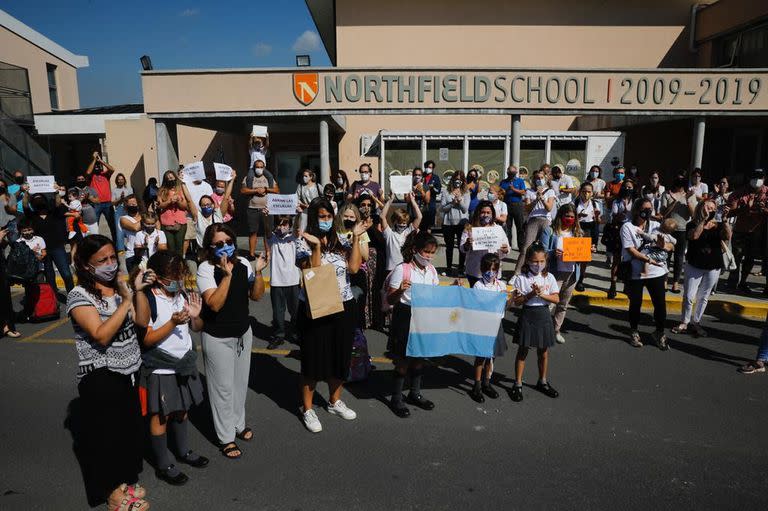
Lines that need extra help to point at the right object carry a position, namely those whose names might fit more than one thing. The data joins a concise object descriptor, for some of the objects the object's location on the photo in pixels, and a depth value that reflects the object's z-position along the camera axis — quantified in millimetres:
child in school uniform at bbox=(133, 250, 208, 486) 3553
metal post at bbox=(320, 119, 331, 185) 11914
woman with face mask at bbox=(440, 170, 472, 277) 9898
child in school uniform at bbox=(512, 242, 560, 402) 5164
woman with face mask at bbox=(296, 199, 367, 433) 4484
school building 11344
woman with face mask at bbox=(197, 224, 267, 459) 3875
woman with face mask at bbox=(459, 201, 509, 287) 6527
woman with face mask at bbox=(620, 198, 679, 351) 6520
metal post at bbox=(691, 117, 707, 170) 12047
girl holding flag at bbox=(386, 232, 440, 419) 4809
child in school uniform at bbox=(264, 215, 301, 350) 6293
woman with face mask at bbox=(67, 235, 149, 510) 3195
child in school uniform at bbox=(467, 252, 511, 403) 5070
